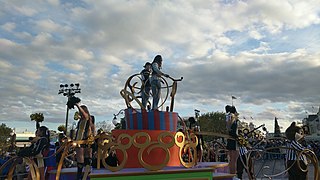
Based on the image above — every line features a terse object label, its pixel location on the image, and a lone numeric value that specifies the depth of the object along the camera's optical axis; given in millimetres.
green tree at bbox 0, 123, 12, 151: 61169
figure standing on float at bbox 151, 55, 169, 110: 6555
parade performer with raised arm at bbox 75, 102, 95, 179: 5926
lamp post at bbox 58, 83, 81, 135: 25141
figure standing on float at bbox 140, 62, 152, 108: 6727
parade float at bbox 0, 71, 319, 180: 4816
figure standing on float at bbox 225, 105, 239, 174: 7664
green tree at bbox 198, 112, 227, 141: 56416
